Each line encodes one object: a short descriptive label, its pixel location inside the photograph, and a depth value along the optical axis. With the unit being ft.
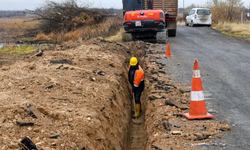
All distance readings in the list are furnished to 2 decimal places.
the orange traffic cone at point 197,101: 17.74
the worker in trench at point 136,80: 27.71
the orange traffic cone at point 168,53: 38.01
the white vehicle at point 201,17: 82.79
